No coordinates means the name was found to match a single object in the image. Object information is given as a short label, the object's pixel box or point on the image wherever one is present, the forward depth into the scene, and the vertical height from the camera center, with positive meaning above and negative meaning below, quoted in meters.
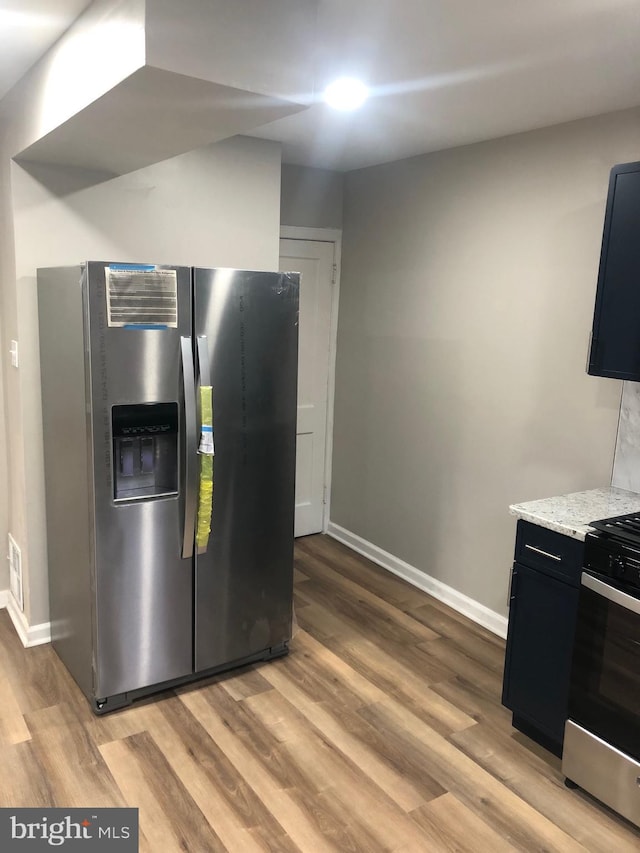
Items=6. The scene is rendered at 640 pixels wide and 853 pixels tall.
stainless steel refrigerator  2.51 -0.61
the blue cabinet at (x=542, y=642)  2.41 -1.17
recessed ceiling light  2.48 +0.84
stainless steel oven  2.16 -1.16
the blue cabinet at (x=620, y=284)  2.41 +0.15
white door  4.36 -0.35
